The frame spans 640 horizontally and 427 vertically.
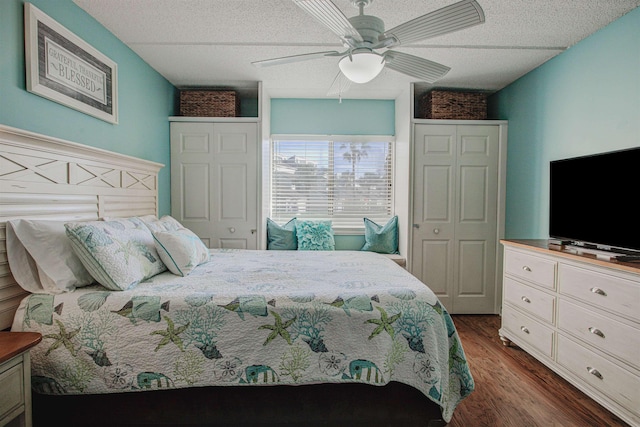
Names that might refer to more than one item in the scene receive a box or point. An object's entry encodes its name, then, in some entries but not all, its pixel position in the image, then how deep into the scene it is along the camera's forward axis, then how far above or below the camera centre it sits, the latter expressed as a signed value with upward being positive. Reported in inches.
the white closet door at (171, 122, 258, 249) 135.9 +8.7
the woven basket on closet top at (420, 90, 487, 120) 139.2 +41.3
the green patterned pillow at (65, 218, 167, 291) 63.2 -11.3
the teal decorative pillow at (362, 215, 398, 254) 146.6 -16.7
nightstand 47.3 -27.3
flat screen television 75.0 +0.4
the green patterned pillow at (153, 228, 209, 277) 79.0 -13.2
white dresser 66.6 -29.0
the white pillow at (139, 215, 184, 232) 91.1 -7.4
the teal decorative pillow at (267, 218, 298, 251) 144.1 -16.9
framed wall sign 68.9 +31.8
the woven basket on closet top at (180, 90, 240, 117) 138.1 +41.3
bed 58.5 -28.0
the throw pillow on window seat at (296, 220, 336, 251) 143.6 -16.2
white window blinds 158.6 +9.8
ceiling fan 55.7 +32.5
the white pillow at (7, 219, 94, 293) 61.2 -11.7
